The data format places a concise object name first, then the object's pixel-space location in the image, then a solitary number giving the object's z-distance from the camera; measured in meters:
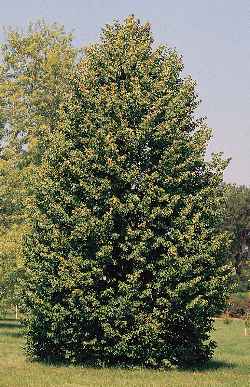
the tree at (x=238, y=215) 115.50
